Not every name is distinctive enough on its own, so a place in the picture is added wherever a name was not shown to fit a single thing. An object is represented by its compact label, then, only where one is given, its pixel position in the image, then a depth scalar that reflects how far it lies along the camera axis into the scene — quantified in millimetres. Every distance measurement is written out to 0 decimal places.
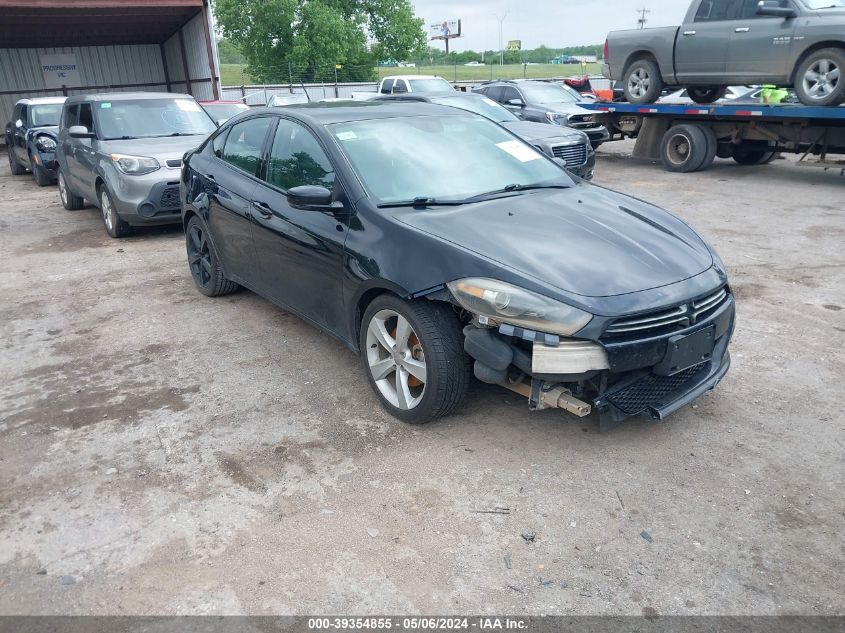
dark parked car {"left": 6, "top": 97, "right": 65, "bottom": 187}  12602
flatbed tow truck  10297
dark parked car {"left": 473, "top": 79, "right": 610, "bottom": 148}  14461
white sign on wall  24812
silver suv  7762
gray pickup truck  9625
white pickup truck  18344
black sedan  3127
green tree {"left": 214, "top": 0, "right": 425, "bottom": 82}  40938
